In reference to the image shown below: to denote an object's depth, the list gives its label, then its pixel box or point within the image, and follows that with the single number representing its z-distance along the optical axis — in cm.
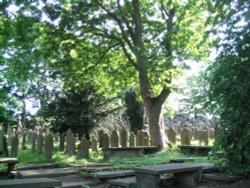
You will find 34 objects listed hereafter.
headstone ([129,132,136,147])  1639
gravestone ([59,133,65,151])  1426
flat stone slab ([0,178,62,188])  517
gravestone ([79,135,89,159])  1258
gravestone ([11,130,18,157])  1137
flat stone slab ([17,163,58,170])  918
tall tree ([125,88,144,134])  2372
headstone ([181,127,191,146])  1662
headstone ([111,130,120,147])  1533
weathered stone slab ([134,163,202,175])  617
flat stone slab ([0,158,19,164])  835
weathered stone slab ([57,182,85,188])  704
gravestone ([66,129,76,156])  1278
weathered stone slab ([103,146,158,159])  1423
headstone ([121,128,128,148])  1582
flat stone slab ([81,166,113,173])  882
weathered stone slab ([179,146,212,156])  1390
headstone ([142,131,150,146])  1656
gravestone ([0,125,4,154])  1243
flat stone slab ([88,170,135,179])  764
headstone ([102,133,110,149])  1492
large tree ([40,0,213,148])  1492
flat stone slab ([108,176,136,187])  677
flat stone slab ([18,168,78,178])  772
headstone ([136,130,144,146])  1664
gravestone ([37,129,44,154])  1328
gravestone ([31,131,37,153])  1422
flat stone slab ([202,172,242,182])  710
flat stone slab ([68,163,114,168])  991
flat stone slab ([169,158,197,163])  933
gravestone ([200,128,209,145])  1872
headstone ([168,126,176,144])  1763
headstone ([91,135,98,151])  1515
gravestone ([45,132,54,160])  1161
